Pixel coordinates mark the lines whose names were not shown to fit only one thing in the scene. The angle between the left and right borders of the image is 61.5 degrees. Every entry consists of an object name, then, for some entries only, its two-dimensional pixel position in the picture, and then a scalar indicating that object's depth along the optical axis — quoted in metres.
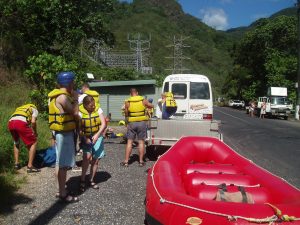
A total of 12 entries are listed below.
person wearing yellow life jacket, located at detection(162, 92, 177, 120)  7.23
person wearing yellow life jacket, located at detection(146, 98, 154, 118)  7.72
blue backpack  5.20
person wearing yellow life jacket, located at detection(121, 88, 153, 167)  5.48
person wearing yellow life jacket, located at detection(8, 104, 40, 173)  4.73
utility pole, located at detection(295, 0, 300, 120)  20.56
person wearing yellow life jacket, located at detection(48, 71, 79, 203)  3.61
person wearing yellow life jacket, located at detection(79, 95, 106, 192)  4.09
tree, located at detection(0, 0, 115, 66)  12.79
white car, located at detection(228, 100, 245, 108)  37.98
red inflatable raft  2.39
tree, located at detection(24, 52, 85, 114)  8.68
